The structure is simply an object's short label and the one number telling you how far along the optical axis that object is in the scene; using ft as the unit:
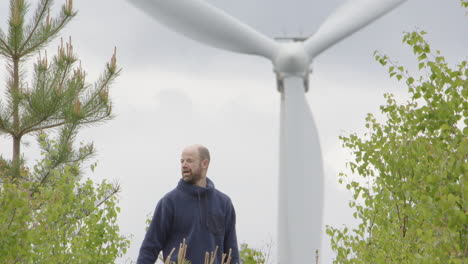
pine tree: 124.42
